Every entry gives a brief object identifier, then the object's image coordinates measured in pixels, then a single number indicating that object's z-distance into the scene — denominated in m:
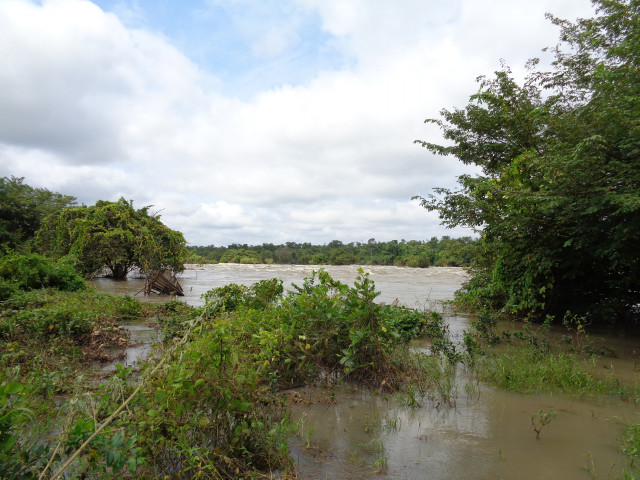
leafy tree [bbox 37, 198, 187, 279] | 17.75
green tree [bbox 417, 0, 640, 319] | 6.45
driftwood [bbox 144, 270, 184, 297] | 14.49
